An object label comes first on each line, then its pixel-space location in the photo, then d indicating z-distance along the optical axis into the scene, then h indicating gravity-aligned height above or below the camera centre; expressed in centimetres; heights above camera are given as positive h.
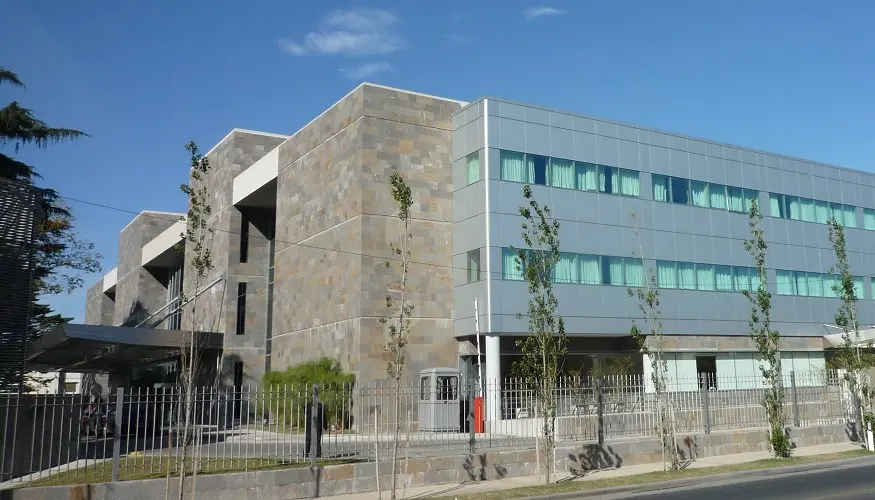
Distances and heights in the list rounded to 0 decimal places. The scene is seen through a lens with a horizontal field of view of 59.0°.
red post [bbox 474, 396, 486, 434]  2188 -103
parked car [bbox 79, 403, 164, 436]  1590 -100
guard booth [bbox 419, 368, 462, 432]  2157 -32
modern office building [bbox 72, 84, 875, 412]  3412 +744
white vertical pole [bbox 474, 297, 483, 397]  3169 +250
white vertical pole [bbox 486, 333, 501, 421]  3275 +124
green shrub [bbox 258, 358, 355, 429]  3144 +47
